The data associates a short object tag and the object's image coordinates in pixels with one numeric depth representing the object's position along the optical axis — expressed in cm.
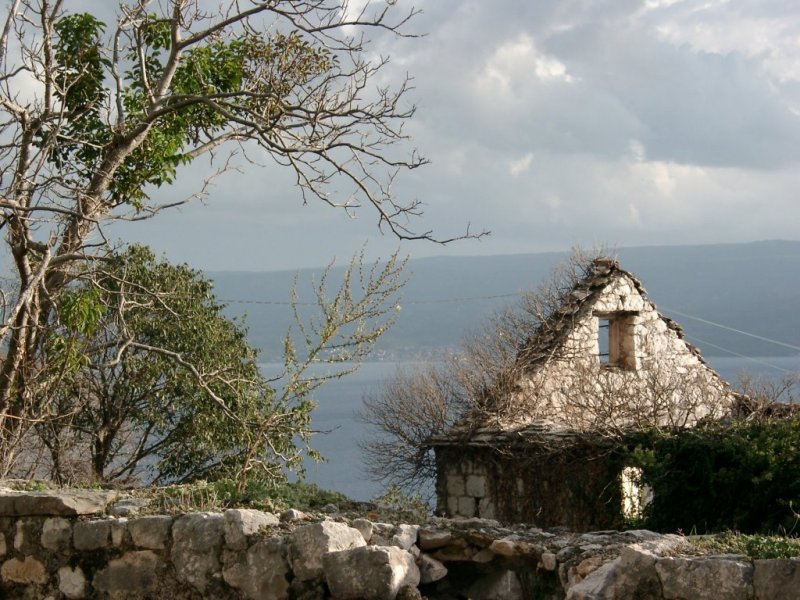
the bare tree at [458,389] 1820
